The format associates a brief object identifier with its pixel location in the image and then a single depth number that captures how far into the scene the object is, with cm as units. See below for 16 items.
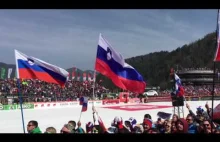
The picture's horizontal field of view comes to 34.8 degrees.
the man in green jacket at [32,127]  547
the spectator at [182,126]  500
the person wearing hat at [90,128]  687
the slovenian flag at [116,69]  659
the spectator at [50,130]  571
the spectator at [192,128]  528
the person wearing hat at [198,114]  630
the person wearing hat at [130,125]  659
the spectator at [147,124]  581
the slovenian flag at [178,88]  952
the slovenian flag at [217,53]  591
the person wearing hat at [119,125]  615
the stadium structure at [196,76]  6353
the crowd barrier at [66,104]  2408
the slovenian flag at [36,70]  721
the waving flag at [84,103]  766
